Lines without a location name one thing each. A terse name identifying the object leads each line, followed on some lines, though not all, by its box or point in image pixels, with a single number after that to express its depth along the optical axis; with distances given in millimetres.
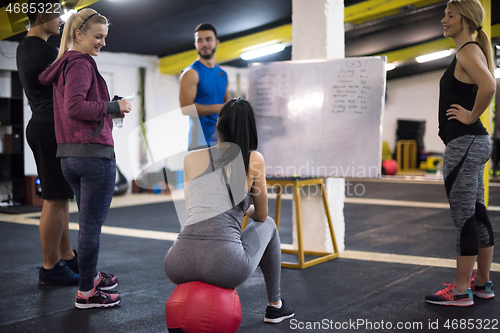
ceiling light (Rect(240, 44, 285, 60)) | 7914
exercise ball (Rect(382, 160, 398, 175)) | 11398
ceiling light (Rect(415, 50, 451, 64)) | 10503
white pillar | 3162
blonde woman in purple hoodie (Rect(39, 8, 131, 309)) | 2010
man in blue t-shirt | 2818
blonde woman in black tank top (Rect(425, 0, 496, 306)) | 1999
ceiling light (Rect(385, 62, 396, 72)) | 10777
